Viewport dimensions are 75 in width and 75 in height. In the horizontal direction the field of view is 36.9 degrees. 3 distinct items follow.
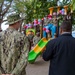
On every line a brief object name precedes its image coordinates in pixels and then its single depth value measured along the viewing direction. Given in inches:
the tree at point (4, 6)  690.9
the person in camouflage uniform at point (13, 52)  58.0
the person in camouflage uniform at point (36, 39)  279.1
